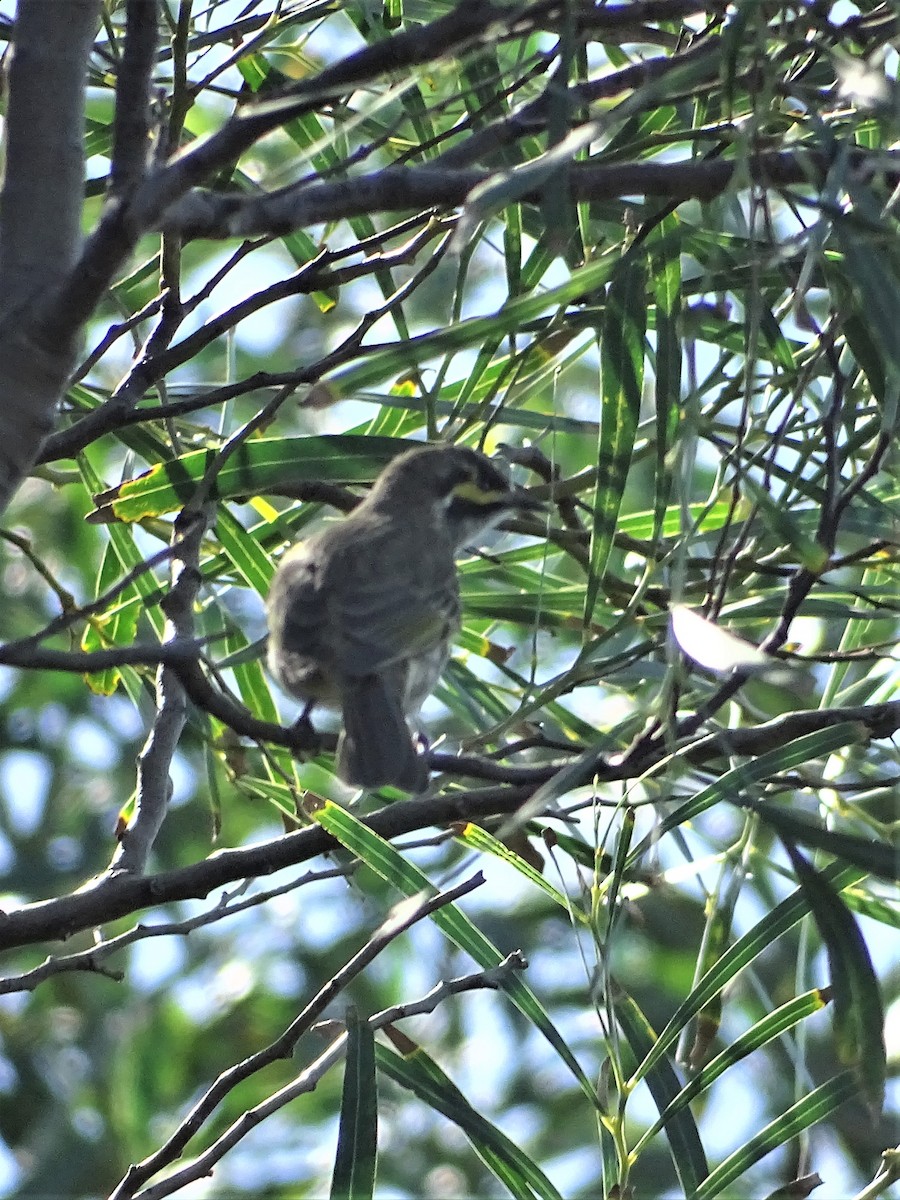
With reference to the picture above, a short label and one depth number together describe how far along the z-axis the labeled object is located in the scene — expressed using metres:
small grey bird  5.61
